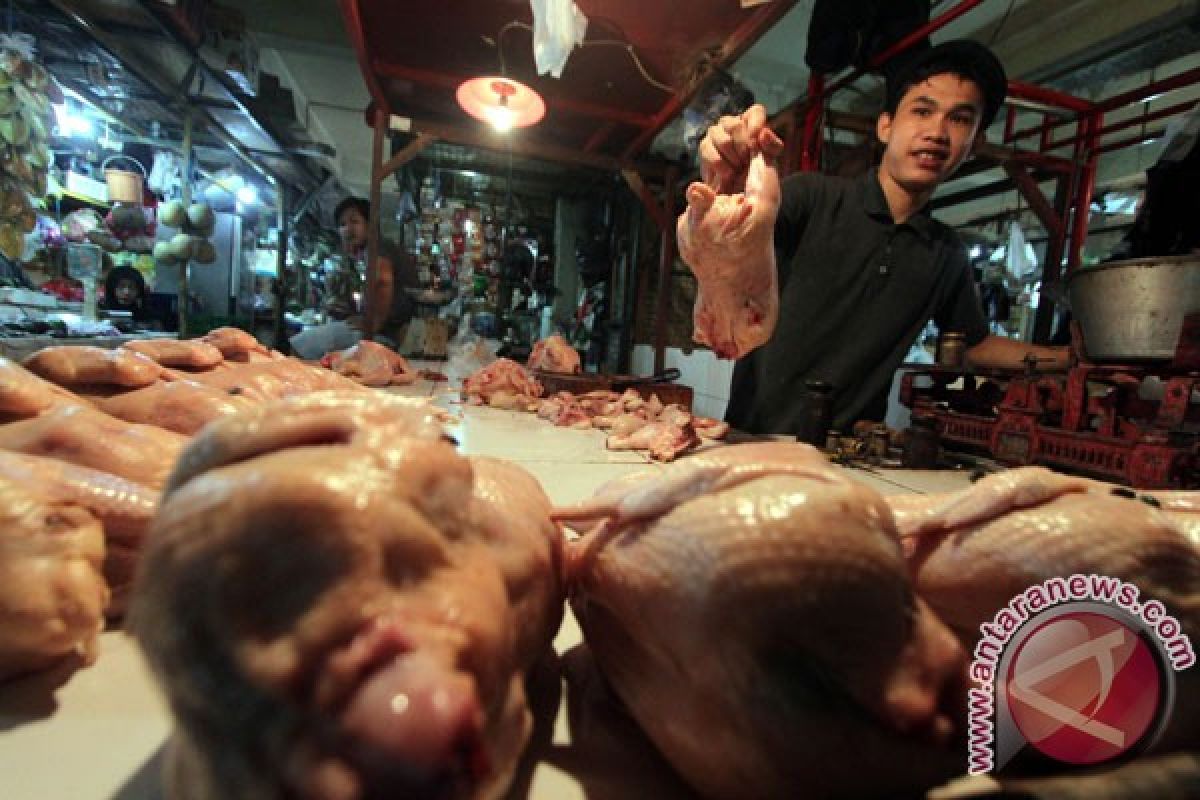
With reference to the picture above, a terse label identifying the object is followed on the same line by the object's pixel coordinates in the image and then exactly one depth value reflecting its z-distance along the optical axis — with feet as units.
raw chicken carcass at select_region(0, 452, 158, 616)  2.86
